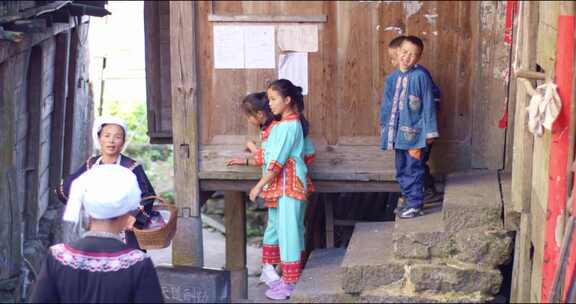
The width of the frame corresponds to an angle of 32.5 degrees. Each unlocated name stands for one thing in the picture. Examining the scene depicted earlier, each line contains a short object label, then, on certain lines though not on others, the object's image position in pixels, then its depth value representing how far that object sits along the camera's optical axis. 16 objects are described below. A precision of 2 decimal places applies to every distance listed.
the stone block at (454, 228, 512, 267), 6.64
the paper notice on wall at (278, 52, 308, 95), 7.93
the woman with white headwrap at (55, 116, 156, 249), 6.55
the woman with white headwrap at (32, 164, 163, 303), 4.28
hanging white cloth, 5.40
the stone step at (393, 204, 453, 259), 6.66
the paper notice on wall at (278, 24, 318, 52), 7.86
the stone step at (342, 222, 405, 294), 6.64
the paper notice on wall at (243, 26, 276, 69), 7.93
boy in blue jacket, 7.15
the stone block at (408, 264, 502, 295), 6.56
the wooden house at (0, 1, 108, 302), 9.25
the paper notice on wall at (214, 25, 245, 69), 7.96
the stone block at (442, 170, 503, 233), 6.73
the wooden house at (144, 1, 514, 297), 7.68
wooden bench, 7.93
